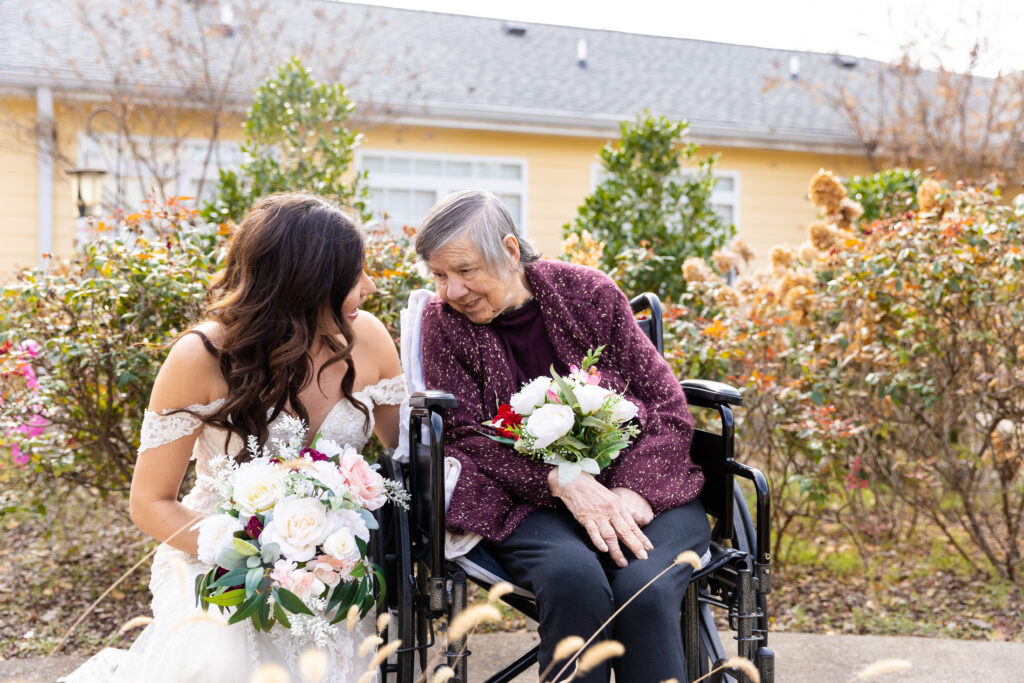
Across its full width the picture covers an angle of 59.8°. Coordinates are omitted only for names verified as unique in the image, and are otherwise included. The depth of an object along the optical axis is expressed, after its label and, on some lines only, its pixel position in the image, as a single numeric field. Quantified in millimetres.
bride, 2076
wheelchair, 1979
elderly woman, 1938
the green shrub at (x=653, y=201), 5223
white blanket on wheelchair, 2113
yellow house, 7566
